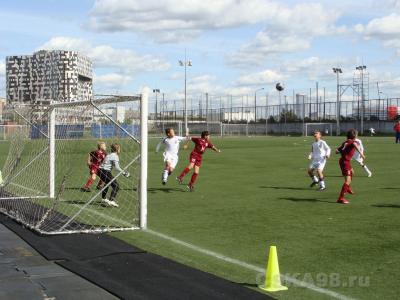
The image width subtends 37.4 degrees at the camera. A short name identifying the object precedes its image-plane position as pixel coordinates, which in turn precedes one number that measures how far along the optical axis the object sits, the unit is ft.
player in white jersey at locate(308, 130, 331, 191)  55.16
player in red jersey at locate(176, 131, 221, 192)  54.03
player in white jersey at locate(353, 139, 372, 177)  66.49
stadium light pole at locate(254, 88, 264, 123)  332.19
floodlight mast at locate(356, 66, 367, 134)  254.59
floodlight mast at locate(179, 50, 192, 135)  246.49
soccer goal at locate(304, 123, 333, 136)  268.21
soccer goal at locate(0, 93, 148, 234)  35.27
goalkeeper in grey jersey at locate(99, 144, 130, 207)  43.91
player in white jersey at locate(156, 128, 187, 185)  55.21
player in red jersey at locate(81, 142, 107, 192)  46.50
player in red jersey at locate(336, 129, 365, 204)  43.93
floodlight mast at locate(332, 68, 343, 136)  260.19
